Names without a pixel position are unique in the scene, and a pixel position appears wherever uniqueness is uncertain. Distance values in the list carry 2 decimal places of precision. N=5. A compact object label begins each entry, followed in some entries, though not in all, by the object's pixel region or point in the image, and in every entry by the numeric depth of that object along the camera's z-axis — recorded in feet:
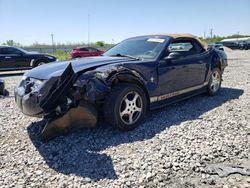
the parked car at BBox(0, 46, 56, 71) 30.81
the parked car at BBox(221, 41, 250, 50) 84.87
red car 52.37
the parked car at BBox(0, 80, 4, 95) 16.69
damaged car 8.29
